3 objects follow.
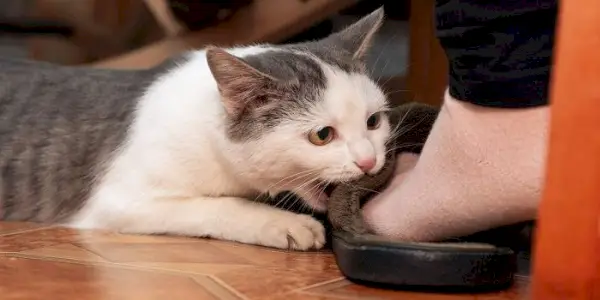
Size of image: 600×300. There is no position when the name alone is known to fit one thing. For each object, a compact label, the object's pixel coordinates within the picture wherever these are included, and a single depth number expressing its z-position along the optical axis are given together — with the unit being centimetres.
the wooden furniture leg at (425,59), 137
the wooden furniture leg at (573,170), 80
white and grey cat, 102
